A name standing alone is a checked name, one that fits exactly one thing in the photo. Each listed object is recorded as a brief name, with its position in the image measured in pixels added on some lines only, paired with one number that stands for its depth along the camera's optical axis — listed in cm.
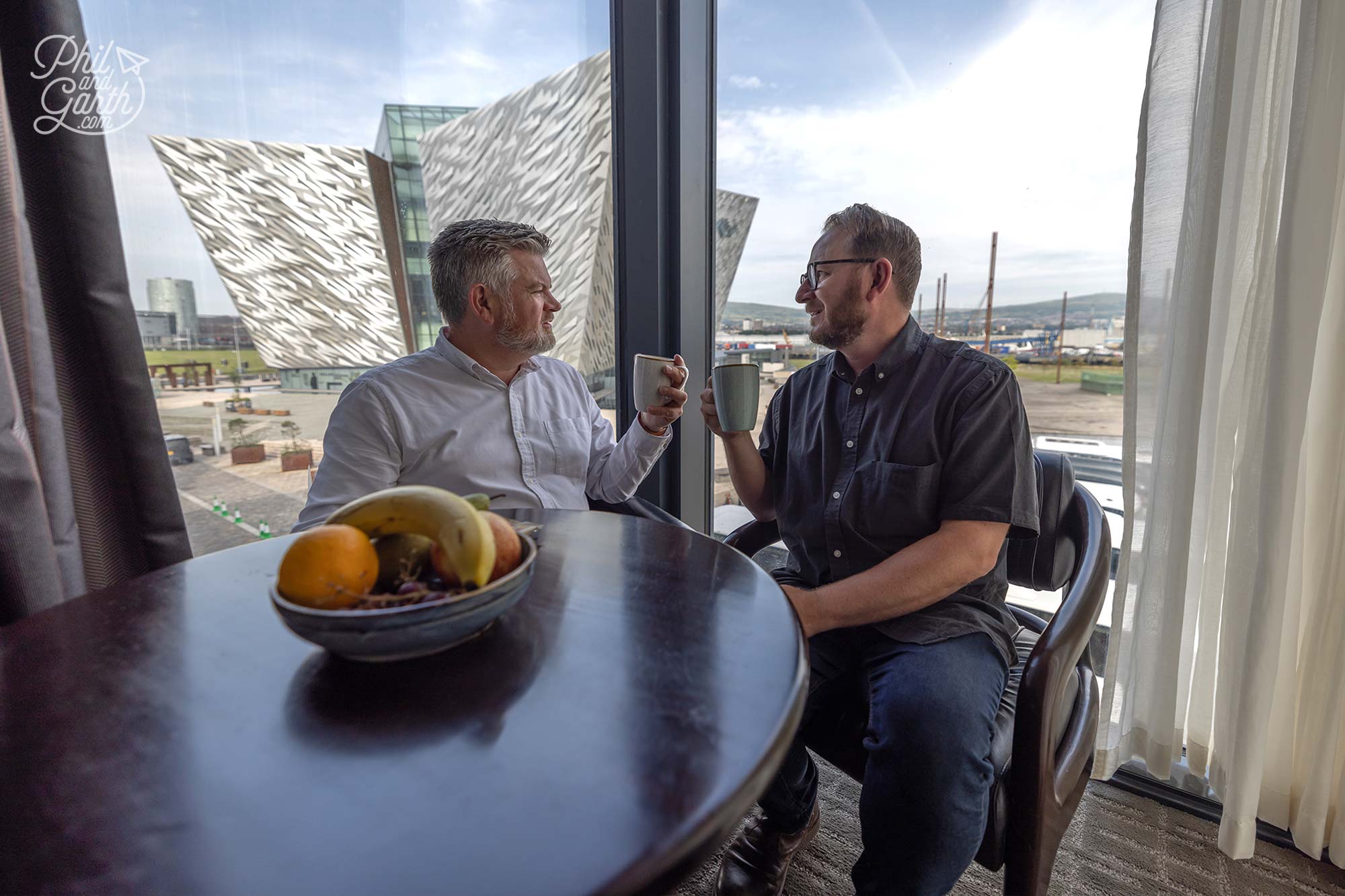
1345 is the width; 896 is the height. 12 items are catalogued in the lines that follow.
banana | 62
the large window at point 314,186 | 153
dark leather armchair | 100
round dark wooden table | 43
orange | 60
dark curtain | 116
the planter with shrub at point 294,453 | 183
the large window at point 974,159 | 166
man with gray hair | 153
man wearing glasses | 105
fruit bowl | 58
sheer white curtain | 127
